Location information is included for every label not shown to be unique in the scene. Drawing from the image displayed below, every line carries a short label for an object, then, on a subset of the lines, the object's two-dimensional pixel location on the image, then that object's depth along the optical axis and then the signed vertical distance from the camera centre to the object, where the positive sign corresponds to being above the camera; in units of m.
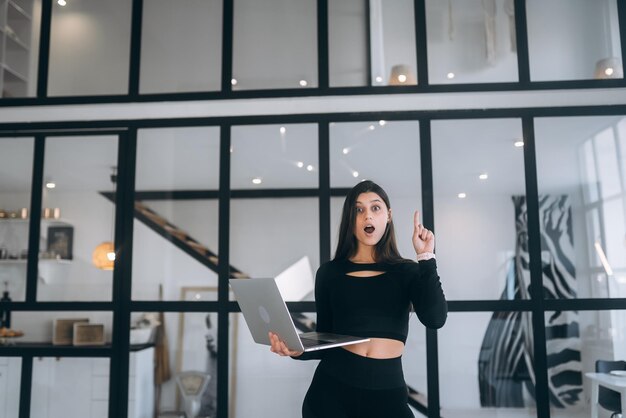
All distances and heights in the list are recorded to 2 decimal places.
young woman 1.97 -0.15
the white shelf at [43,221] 3.39 +0.28
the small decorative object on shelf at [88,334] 3.28 -0.38
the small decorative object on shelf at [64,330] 3.30 -0.36
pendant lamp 3.33 +0.07
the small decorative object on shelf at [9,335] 3.33 -0.39
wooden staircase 3.18 +0.14
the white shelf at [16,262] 3.37 +0.04
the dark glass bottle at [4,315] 3.34 -0.27
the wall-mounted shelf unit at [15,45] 3.51 +1.37
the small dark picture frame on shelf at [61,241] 3.37 +0.16
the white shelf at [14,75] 3.52 +1.18
